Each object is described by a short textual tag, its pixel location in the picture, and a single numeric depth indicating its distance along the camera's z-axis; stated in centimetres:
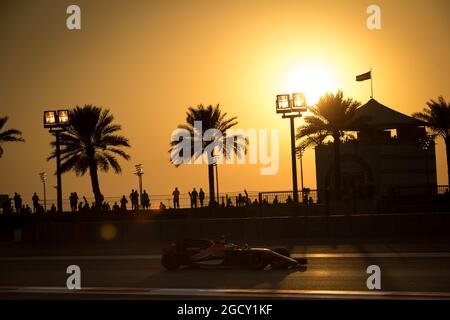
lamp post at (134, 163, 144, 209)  6138
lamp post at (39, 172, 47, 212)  6850
